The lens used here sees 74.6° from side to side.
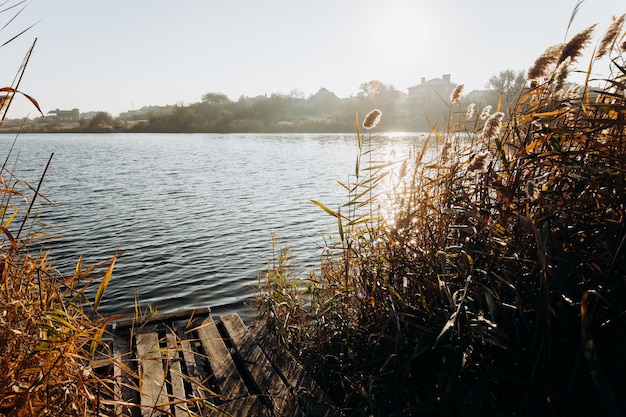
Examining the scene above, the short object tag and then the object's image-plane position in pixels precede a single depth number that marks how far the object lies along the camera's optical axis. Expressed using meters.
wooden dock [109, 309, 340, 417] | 2.98
